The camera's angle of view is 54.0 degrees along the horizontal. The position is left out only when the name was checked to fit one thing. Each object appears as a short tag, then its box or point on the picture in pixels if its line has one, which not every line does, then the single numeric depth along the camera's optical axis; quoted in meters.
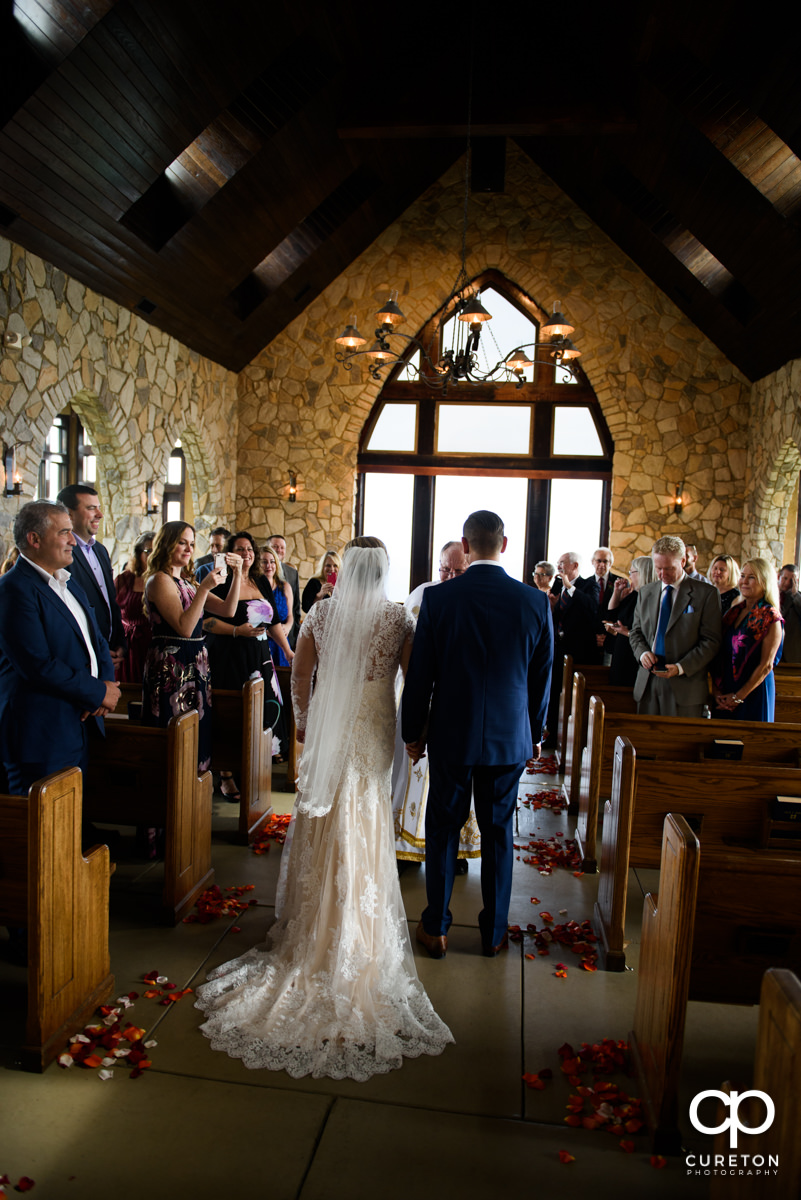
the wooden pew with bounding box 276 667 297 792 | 4.73
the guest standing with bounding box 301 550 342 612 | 7.06
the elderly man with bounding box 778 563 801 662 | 6.53
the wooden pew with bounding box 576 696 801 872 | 3.24
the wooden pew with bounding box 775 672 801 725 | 4.99
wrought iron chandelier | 5.63
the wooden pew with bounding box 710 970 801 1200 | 1.25
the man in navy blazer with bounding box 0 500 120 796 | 2.75
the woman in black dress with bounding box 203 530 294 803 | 4.59
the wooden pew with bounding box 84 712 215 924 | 3.09
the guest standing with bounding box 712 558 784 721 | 4.25
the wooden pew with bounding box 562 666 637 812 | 4.52
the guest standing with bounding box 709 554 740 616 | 5.18
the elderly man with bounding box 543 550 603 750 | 6.36
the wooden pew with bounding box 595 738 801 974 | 2.79
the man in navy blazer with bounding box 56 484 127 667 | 3.77
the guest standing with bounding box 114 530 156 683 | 4.90
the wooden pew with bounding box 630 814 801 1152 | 1.98
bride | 2.47
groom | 2.75
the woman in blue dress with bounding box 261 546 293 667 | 5.09
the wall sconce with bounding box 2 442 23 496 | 5.60
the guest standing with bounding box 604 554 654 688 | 5.20
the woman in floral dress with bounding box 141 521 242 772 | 3.59
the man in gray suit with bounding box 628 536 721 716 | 4.23
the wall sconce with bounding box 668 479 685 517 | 9.63
